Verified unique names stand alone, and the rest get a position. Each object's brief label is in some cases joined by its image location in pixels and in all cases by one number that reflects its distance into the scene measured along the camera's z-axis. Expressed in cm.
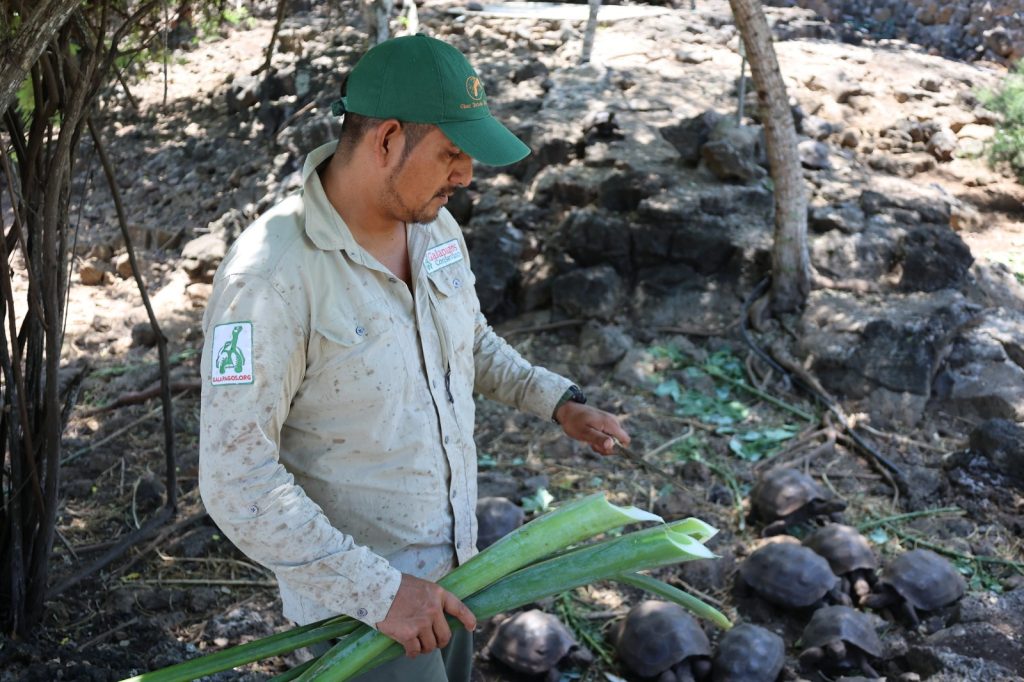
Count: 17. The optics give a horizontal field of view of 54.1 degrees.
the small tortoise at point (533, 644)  353
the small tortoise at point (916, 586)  407
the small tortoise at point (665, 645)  353
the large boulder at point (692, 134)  764
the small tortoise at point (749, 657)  349
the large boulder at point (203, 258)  768
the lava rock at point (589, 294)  670
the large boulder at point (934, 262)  658
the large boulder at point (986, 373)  580
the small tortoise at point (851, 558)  422
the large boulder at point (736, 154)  730
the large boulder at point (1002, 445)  499
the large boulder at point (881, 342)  591
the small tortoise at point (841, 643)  368
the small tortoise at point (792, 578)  401
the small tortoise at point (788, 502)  457
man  188
